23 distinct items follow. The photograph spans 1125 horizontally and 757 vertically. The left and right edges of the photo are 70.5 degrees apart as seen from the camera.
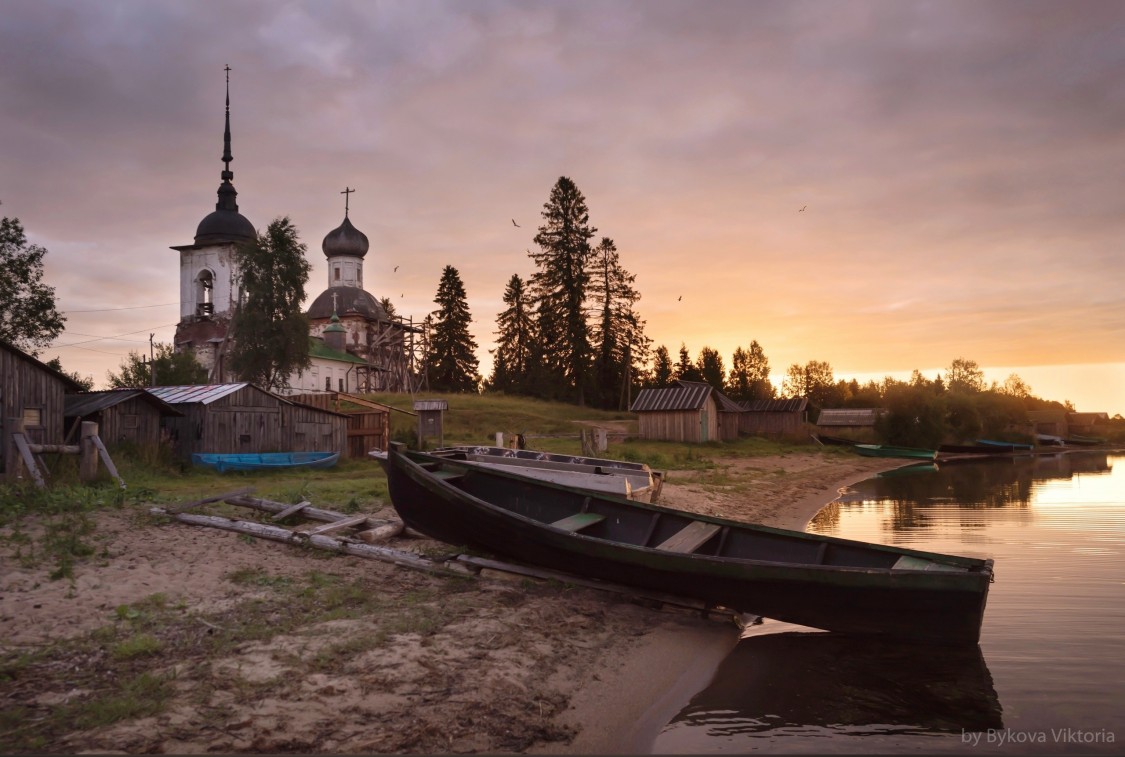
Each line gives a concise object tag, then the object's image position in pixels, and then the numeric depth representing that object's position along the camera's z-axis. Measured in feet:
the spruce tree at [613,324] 207.51
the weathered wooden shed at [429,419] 93.09
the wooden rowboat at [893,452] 174.81
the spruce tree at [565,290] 200.34
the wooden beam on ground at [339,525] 38.73
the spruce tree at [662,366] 246.47
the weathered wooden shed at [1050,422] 325.66
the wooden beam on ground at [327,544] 35.24
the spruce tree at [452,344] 228.84
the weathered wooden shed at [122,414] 77.15
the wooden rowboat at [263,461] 83.97
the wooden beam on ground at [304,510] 43.65
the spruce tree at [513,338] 230.07
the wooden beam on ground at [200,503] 43.45
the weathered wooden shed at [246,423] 87.56
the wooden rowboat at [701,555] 27.58
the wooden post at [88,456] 55.47
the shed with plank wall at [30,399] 65.10
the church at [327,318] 179.83
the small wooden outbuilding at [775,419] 180.96
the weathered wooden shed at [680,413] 145.48
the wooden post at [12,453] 54.85
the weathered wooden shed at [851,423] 207.31
